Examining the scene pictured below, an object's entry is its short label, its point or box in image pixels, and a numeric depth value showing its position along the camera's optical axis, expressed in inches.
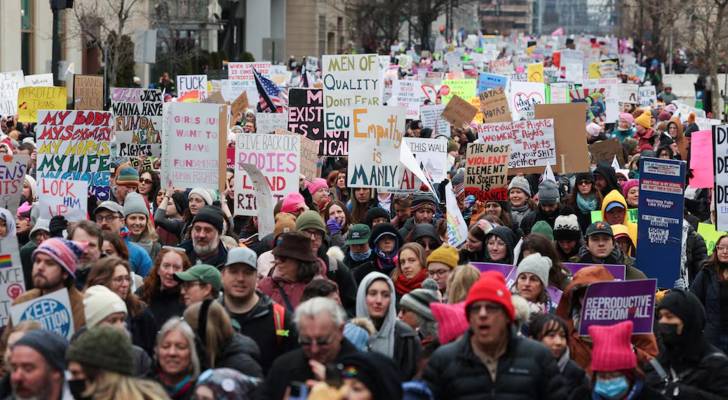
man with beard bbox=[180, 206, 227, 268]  790.5
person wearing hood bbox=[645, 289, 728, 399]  581.9
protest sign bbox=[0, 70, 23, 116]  1791.3
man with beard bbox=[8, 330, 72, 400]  477.7
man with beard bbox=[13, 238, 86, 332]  607.2
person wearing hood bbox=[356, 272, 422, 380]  586.9
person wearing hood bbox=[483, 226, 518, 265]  823.7
